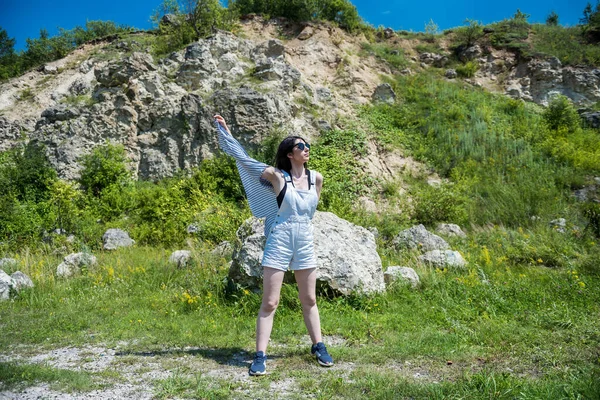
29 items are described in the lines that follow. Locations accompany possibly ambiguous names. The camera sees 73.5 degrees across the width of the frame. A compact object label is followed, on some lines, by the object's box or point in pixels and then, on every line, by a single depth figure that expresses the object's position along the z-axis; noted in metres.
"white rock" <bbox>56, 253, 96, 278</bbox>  7.79
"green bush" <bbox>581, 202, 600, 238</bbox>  8.98
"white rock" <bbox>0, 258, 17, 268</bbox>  8.24
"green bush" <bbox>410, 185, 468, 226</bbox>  11.74
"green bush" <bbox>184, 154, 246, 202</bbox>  13.10
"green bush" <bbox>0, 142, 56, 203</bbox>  13.35
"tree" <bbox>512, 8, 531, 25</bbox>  24.03
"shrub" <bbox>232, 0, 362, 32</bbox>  21.34
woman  3.65
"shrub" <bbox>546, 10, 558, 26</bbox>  26.00
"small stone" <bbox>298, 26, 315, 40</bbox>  20.30
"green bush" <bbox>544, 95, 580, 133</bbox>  16.44
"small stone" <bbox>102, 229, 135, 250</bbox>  10.30
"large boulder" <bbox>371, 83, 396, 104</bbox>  17.72
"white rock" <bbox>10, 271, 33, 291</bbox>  6.92
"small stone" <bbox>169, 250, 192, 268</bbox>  7.87
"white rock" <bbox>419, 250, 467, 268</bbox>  7.06
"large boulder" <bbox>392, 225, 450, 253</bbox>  8.77
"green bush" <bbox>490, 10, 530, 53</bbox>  21.80
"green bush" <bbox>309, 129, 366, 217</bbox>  11.97
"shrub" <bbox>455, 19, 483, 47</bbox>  23.09
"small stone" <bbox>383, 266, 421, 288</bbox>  6.20
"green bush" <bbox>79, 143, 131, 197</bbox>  14.09
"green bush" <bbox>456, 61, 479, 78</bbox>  21.16
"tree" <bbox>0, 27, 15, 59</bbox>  26.25
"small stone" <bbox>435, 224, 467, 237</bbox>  10.45
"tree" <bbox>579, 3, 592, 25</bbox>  22.81
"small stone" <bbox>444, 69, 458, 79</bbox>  20.97
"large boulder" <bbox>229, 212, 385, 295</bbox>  5.68
